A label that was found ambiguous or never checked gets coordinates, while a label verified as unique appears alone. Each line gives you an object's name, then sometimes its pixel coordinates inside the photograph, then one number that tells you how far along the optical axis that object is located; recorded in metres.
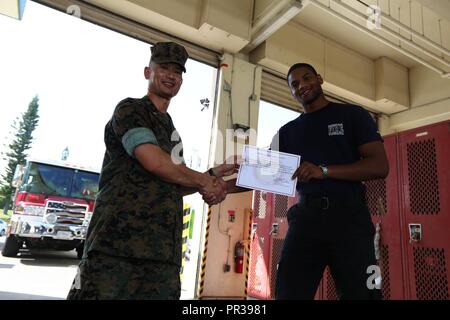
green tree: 23.79
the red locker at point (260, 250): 3.96
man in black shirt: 1.31
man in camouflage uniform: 1.02
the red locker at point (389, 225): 2.41
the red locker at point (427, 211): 2.16
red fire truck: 5.59
